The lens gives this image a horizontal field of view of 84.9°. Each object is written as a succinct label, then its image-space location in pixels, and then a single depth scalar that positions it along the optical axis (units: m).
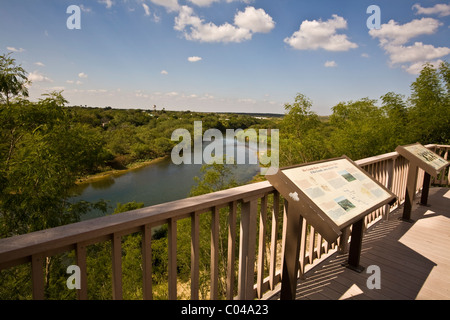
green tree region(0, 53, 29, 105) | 12.07
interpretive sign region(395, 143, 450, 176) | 3.19
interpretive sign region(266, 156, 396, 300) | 1.42
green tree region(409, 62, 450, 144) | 13.09
